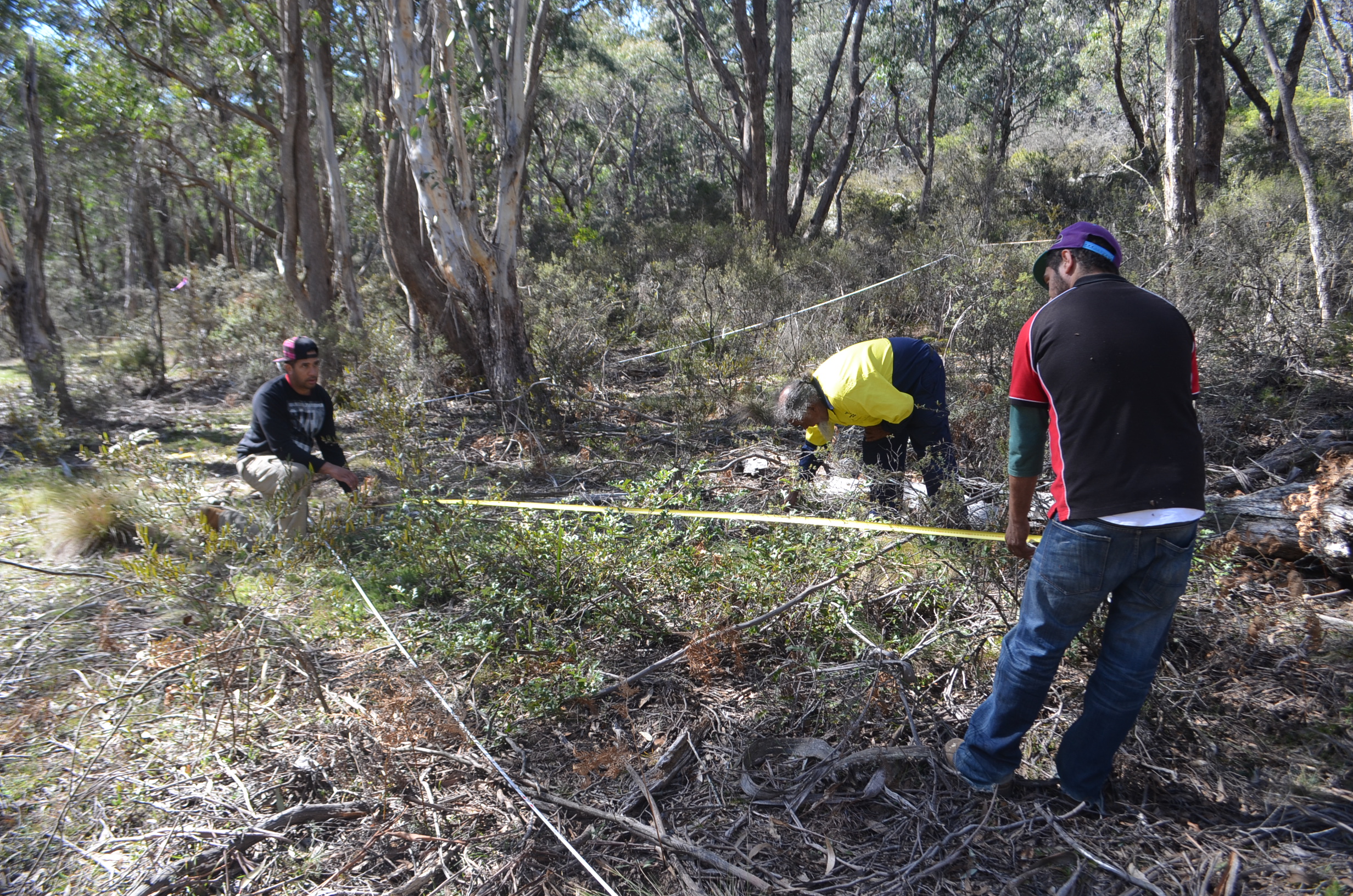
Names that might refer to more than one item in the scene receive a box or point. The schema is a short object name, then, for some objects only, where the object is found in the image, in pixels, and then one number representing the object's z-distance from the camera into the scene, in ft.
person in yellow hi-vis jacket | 14.34
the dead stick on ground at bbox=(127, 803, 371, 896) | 8.16
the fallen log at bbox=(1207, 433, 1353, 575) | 10.98
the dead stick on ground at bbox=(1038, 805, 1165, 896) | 7.29
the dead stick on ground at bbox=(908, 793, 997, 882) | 7.77
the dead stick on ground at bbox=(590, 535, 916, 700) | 11.03
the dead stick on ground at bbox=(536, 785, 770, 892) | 7.97
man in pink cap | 15.61
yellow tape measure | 10.76
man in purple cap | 7.34
